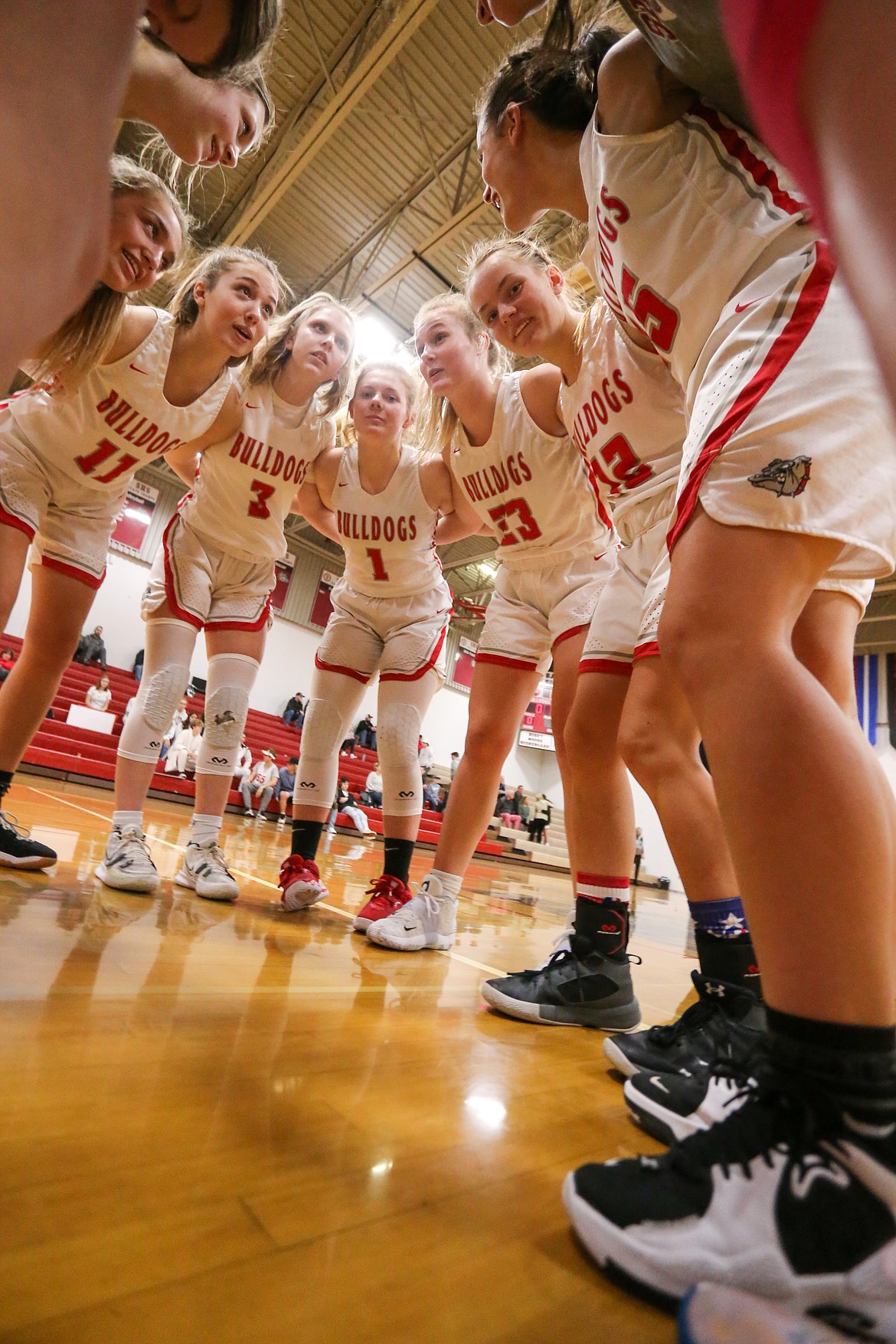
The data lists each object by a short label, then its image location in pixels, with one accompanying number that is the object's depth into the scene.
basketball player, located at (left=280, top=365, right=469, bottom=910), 1.99
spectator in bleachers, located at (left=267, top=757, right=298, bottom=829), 8.27
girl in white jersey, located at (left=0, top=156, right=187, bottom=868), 1.49
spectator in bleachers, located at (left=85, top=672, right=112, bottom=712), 8.65
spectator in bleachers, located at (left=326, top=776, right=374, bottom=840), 8.17
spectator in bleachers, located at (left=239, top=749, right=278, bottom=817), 7.90
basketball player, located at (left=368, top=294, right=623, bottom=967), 1.68
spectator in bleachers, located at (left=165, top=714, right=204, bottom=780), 7.63
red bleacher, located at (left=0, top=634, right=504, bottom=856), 6.67
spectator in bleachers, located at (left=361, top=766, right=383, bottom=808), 10.48
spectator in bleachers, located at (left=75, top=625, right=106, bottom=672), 9.92
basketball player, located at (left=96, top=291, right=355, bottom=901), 1.90
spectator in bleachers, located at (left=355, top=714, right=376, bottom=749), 12.48
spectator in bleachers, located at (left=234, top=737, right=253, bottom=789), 8.13
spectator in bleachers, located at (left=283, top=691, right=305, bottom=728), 12.52
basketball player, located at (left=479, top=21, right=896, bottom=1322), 0.45
